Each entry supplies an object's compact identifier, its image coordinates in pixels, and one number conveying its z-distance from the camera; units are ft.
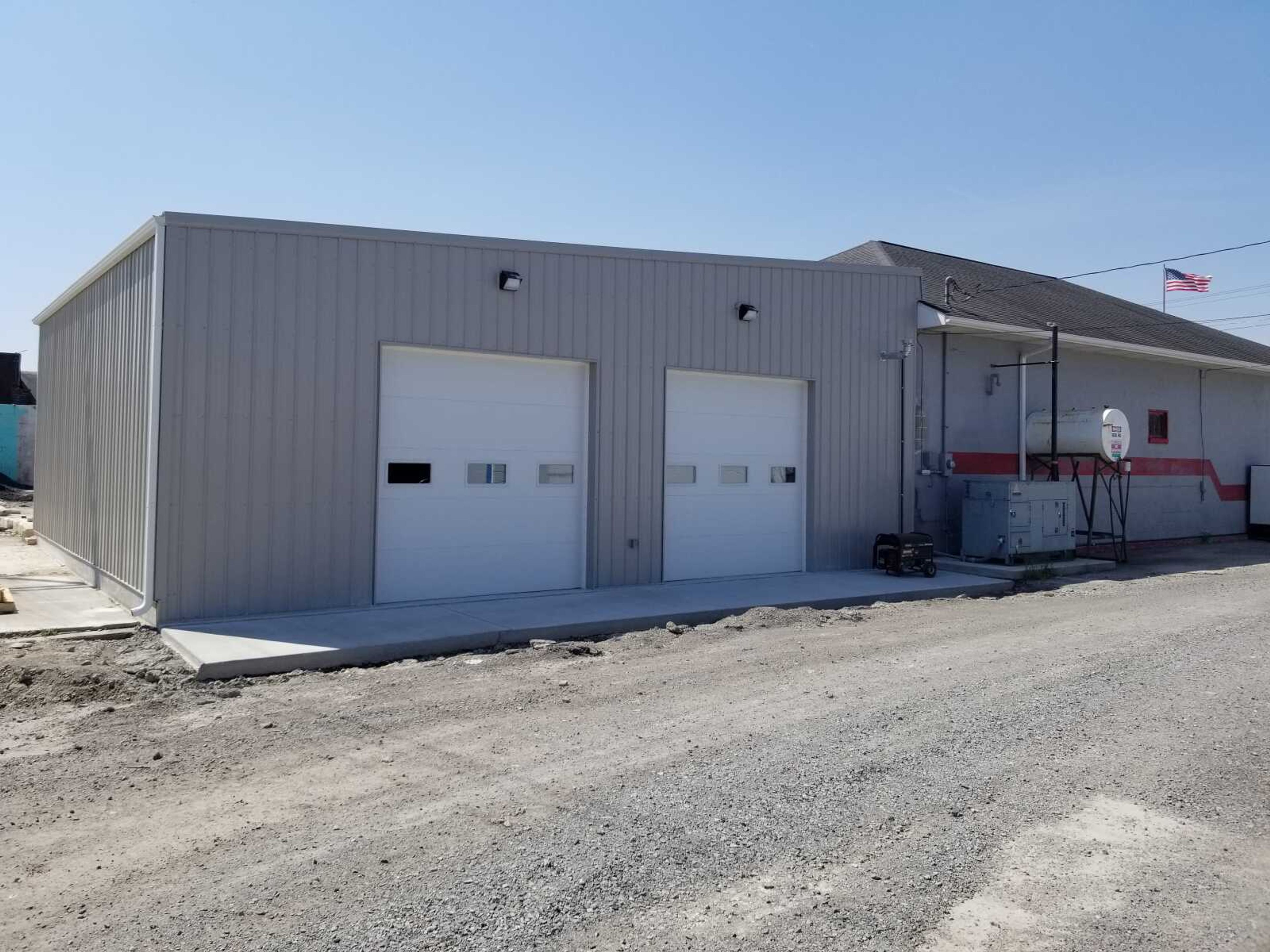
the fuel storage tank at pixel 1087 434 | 51.55
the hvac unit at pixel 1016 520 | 46.78
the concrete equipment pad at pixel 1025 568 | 45.16
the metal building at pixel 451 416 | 30.35
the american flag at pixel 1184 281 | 63.77
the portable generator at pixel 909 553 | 43.70
